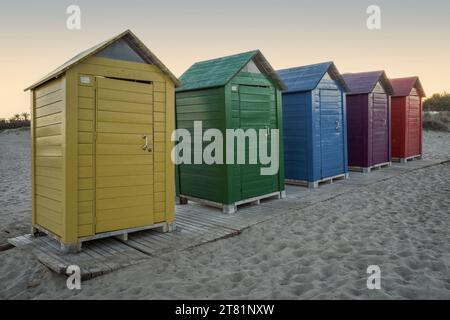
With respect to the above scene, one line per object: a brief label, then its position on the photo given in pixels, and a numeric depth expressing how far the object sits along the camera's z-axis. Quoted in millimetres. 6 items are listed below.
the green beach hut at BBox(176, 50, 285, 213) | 6484
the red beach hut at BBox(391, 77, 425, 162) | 12922
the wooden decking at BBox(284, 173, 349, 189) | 8750
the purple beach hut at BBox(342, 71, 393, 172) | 10797
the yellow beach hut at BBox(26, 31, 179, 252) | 4543
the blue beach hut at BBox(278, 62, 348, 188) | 8664
